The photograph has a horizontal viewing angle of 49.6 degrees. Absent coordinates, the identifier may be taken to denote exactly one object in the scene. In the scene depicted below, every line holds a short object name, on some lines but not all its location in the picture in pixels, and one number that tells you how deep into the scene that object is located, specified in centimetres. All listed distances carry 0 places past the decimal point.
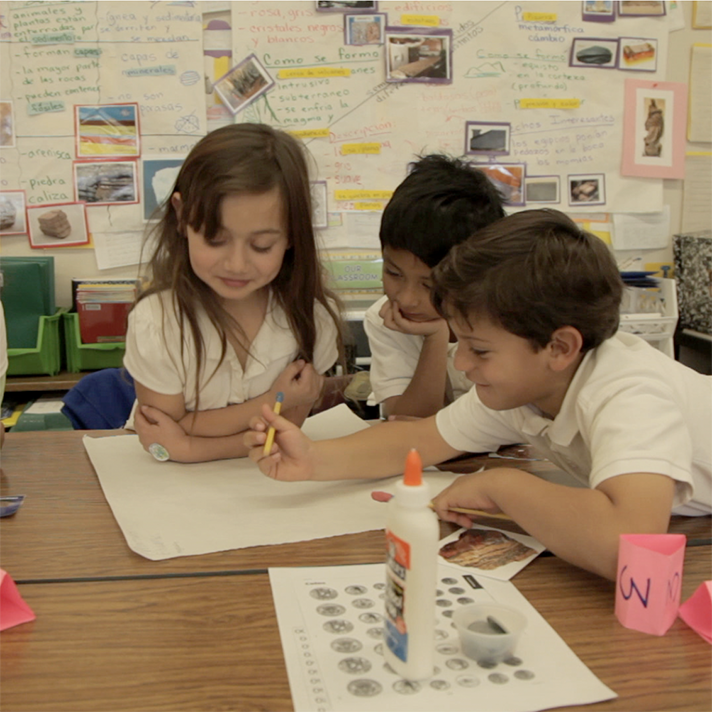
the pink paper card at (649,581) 68
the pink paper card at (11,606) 68
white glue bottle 54
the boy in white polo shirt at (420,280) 129
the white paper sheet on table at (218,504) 88
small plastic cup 62
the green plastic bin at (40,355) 236
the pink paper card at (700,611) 69
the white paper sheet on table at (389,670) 57
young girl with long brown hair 114
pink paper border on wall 279
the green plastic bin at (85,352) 242
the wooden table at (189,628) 58
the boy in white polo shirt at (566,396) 79
